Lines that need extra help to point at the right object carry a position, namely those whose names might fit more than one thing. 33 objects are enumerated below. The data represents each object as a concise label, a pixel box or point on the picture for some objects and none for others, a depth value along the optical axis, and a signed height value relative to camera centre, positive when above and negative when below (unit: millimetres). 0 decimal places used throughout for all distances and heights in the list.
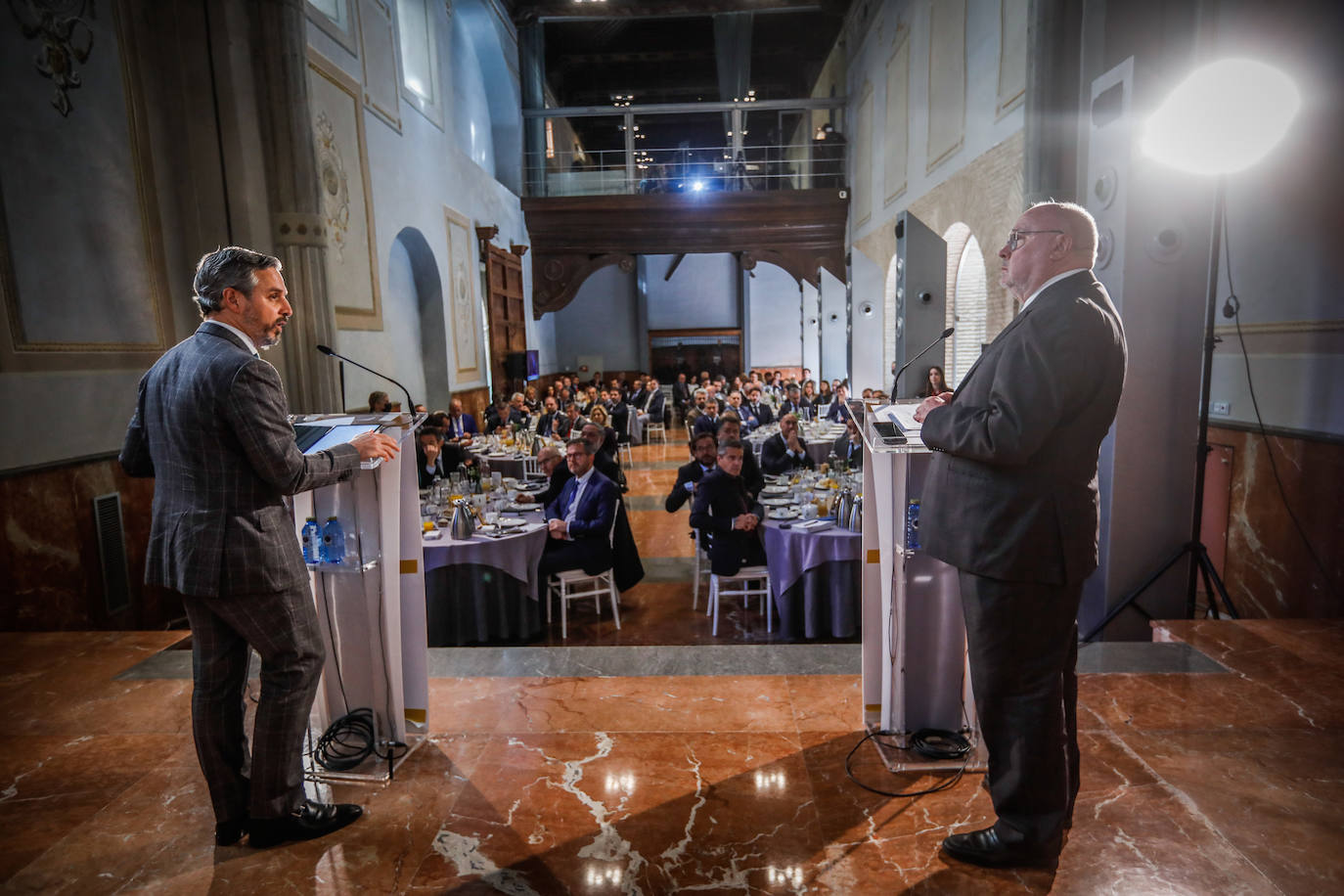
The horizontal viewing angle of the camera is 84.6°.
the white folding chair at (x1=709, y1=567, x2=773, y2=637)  4906 -1662
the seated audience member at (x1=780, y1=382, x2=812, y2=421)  11094 -910
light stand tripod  3535 -1069
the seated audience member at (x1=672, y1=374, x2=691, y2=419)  17684 -1103
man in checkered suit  1873 -408
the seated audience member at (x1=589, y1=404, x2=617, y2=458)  6875 -741
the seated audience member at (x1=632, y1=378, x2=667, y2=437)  14859 -1080
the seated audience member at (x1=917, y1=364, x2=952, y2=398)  7625 -397
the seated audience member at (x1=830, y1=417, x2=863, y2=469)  6402 -900
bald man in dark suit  1726 -394
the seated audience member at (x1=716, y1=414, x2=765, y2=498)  5469 -870
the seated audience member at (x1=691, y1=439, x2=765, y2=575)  4836 -1092
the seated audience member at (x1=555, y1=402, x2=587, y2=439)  9341 -917
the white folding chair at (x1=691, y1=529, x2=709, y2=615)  5289 -1692
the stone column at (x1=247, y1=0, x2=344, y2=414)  5688 +1365
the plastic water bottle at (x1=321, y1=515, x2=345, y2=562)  2458 -596
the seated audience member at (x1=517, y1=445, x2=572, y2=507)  5312 -870
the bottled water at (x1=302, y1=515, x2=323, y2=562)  2469 -606
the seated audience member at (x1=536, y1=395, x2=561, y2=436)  9867 -886
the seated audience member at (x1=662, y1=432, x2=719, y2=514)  5398 -880
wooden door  12922 +823
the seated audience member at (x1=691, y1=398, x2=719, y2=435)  8164 -802
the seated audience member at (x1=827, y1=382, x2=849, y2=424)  9645 -866
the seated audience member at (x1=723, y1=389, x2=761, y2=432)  9953 -929
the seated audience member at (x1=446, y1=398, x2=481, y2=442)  8725 -778
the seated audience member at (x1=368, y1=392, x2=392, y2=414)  6404 -361
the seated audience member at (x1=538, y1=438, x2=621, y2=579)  4871 -1128
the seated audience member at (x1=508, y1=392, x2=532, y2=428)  9859 -792
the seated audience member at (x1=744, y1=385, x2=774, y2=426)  10539 -880
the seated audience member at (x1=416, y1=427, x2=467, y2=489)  5938 -775
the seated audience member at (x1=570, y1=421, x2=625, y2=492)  5113 -871
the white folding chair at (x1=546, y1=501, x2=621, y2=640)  4859 -1571
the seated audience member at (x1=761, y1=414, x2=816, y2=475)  6699 -974
